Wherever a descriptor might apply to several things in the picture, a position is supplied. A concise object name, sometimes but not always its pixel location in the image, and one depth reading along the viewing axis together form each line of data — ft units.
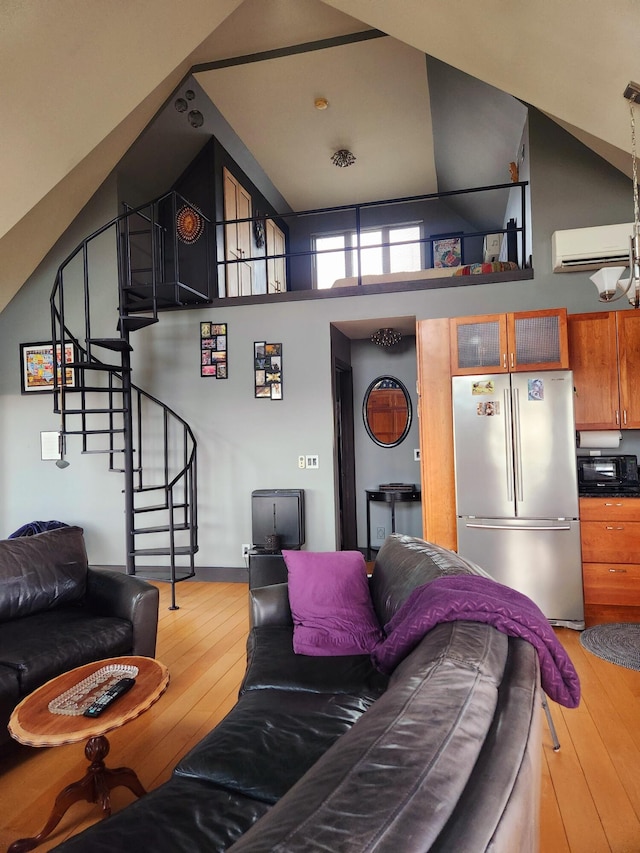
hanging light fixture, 8.37
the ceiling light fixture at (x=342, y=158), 20.48
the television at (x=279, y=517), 15.57
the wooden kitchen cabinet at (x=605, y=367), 13.01
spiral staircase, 15.14
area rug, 10.17
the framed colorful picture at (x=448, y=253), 24.20
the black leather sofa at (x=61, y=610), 7.83
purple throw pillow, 7.19
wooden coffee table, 5.24
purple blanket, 4.25
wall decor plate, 18.62
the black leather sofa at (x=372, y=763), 2.09
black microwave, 13.24
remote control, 5.52
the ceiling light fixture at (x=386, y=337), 17.86
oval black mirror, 19.44
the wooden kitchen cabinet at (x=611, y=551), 12.16
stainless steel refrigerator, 12.01
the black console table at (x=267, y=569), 14.15
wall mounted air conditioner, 13.30
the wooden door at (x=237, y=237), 19.71
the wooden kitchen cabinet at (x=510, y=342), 12.32
